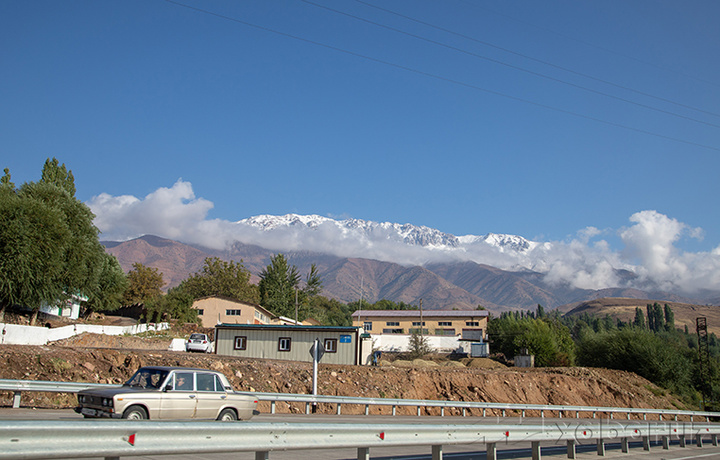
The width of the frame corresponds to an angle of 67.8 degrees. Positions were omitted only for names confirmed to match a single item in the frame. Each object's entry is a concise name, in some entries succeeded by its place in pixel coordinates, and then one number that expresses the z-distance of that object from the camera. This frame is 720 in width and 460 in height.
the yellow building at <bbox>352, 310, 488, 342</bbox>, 112.56
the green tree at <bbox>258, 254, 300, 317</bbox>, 100.81
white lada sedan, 12.23
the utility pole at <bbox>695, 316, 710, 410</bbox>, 64.80
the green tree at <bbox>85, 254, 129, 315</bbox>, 62.62
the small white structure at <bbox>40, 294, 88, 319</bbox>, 60.68
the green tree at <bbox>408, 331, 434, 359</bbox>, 68.19
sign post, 24.52
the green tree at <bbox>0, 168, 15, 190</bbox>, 53.59
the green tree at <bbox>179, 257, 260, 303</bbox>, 109.19
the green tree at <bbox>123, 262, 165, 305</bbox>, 84.88
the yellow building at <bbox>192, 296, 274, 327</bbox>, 74.06
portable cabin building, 41.56
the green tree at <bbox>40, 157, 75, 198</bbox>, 60.94
